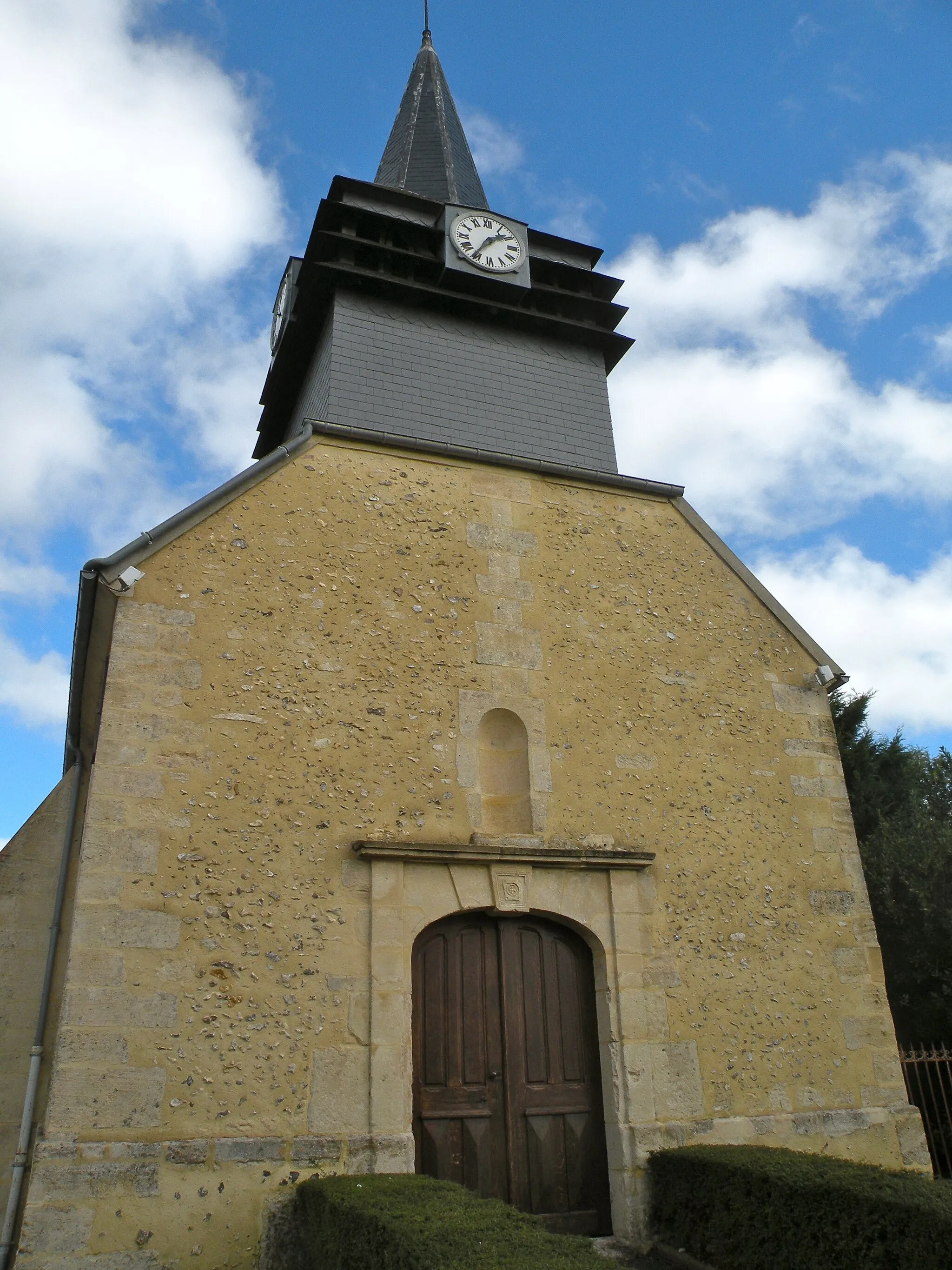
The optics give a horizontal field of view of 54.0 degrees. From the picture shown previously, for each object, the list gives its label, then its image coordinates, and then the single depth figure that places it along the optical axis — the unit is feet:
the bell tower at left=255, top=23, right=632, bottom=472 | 27.17
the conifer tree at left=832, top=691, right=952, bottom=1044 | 36.14
